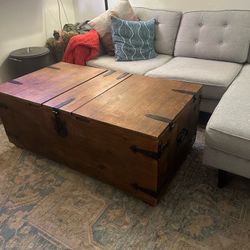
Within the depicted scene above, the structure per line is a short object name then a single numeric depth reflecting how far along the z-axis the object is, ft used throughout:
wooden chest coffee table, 4.02
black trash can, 7.54
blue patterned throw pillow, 7.50
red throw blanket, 7.45
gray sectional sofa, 4.19
